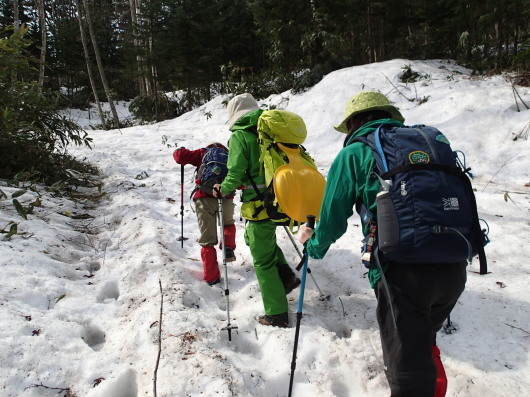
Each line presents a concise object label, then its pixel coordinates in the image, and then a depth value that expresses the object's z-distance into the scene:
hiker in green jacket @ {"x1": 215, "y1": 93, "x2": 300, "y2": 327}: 3.56
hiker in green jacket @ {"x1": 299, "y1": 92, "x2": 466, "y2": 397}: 2.00
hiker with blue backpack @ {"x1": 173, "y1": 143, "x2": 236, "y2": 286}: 4.38
